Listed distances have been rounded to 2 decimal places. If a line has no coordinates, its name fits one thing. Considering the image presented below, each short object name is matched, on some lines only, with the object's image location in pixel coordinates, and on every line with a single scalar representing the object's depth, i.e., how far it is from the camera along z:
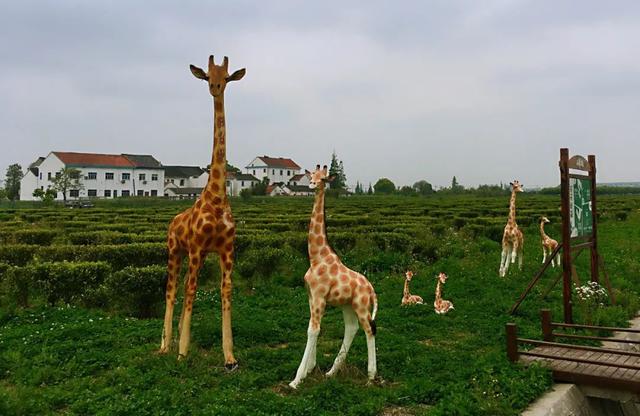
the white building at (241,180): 74.64
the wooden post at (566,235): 7.36
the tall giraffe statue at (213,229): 6.08
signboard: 7.89
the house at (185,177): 72.34
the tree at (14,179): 66.50
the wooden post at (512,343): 5.77
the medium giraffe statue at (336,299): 5.39
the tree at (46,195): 39.19
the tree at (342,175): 71.72
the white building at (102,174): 59.53
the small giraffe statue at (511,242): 11.03
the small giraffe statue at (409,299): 8.87
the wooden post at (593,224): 8.61
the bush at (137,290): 8.42
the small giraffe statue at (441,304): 8.38
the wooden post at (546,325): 6.59
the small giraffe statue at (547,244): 12.14
